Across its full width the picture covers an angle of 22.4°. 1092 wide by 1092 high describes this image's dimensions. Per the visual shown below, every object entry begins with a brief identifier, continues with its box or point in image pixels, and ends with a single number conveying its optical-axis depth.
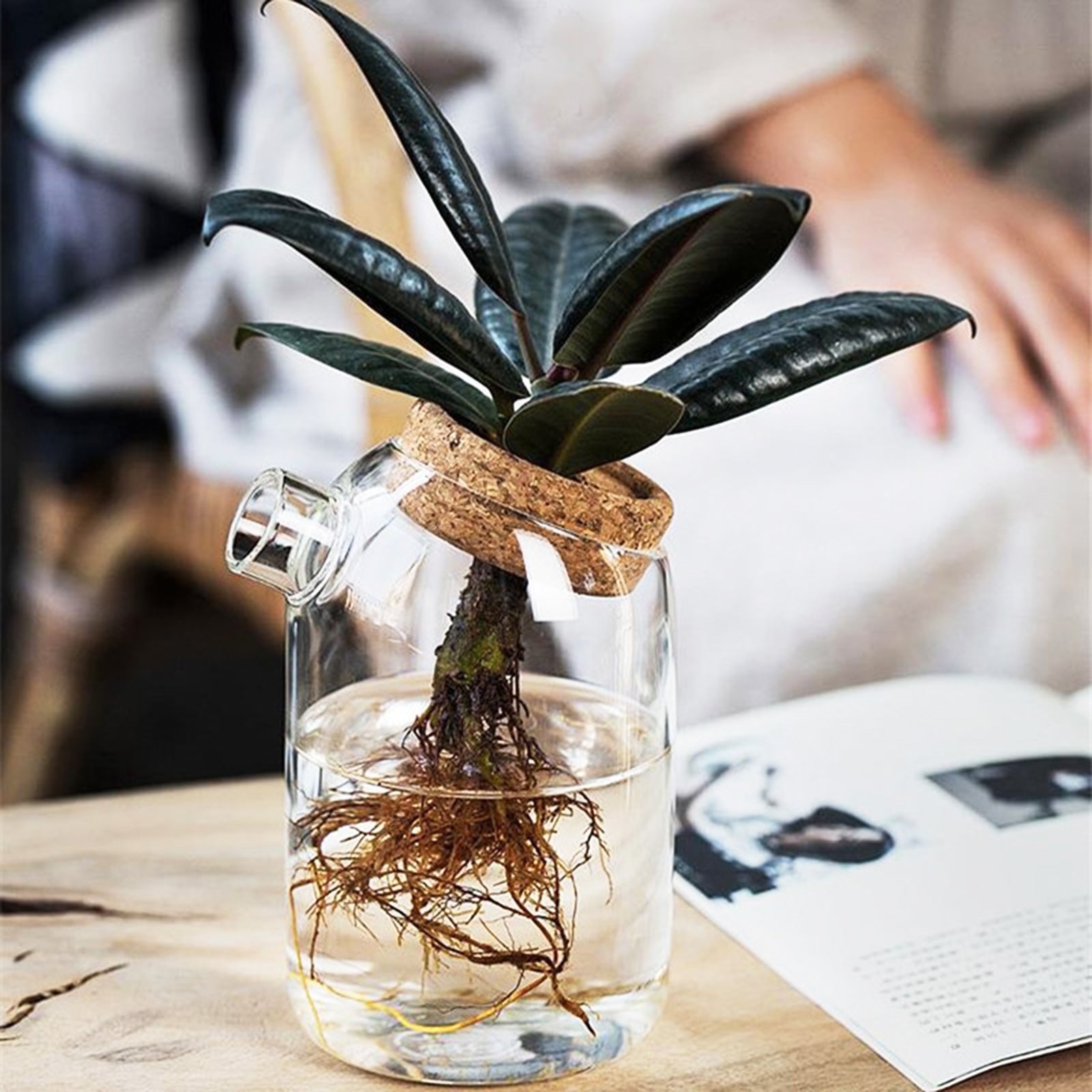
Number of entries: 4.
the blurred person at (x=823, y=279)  1.17
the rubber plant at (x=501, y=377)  0.66
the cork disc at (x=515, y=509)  0.69
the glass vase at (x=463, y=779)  0.70
